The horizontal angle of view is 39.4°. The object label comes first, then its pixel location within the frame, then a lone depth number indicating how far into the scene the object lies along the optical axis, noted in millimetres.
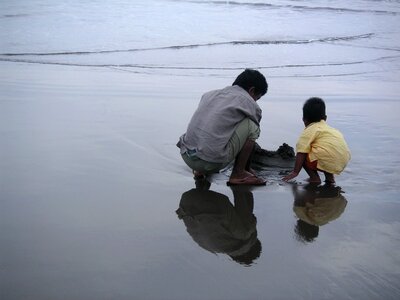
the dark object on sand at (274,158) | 4809
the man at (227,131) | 4121
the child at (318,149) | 4305
